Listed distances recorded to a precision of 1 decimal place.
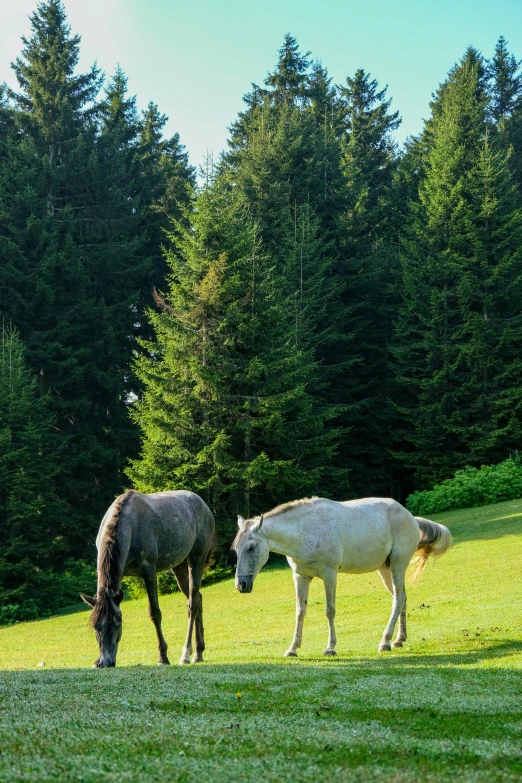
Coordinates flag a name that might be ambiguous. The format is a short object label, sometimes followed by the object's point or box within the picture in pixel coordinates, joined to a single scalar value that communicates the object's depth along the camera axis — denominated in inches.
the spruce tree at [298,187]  1523.1
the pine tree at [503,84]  2455.7
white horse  468.1
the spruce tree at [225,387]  1140.5
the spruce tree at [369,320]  1553.9
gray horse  404.8
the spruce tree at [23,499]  1139.3
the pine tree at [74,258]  1552.7
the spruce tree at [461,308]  1469.0
